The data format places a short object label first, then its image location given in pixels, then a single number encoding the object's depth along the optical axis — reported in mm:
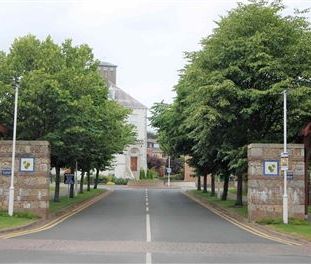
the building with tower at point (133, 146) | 97438
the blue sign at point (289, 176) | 25970
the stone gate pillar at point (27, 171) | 25969
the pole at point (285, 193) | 24686
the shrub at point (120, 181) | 85806
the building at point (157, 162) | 117438
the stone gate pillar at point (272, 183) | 25766
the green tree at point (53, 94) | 28484
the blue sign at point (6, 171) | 26078
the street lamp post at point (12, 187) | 25156
